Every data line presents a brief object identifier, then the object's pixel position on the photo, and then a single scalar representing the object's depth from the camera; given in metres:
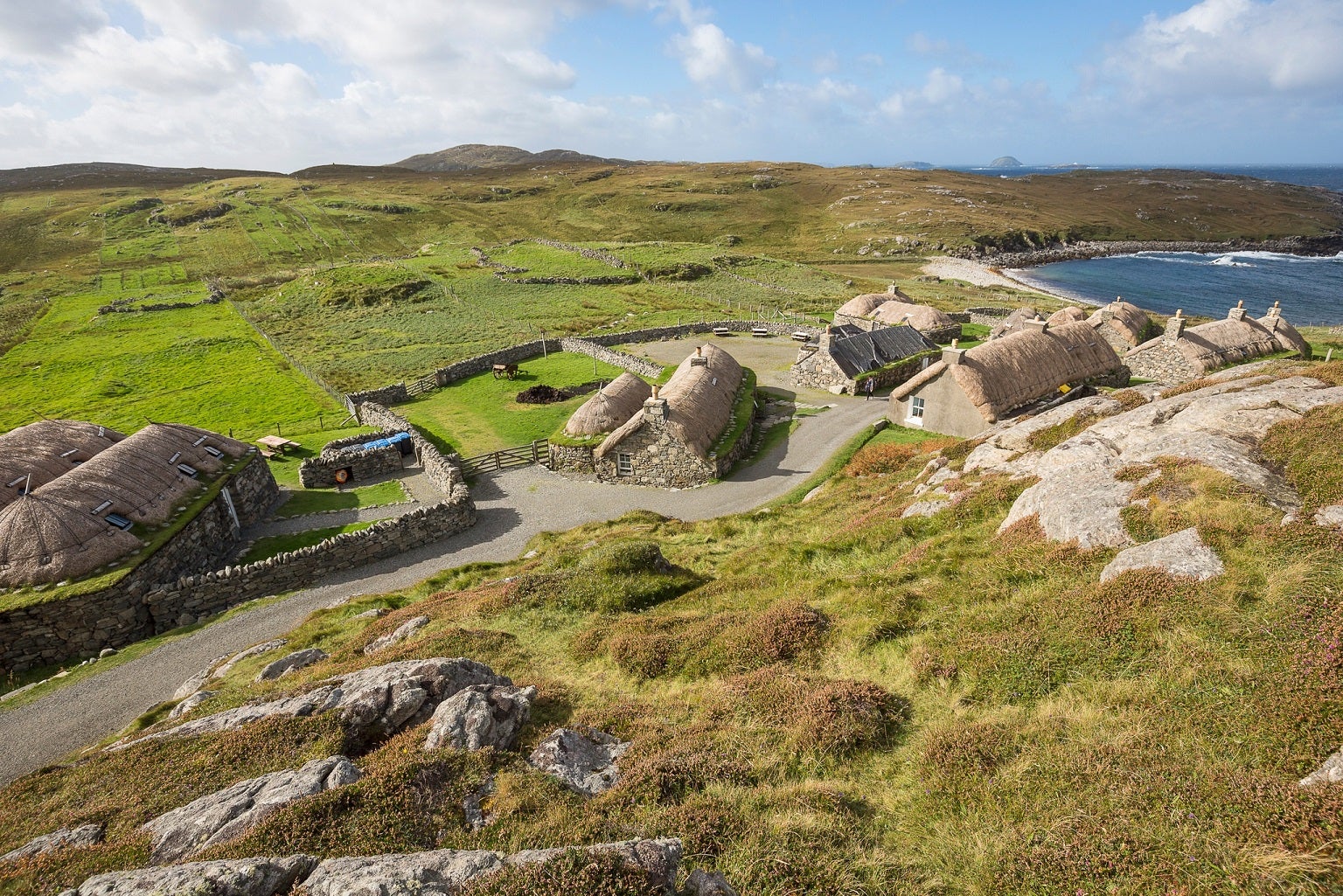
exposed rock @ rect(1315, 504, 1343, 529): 10.61
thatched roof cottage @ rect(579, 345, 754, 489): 32.75
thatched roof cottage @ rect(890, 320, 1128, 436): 34.38
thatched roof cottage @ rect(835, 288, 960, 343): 59.56
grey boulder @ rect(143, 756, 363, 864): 7.96
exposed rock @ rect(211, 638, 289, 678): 18.11
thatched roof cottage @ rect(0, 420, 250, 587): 21.31
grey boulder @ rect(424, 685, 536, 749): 9.66
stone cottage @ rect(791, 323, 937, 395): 45.97
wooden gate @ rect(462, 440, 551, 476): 35.22
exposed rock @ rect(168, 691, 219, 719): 14.60
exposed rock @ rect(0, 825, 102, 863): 8.41
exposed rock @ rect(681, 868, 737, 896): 6.53
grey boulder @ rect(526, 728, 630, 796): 9.12
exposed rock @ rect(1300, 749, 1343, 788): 6.72
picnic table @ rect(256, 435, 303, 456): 37.91
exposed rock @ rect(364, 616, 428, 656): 16.41
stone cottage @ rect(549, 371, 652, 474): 34.72
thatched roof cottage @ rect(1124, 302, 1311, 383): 41.19
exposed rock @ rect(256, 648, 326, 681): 15.95
